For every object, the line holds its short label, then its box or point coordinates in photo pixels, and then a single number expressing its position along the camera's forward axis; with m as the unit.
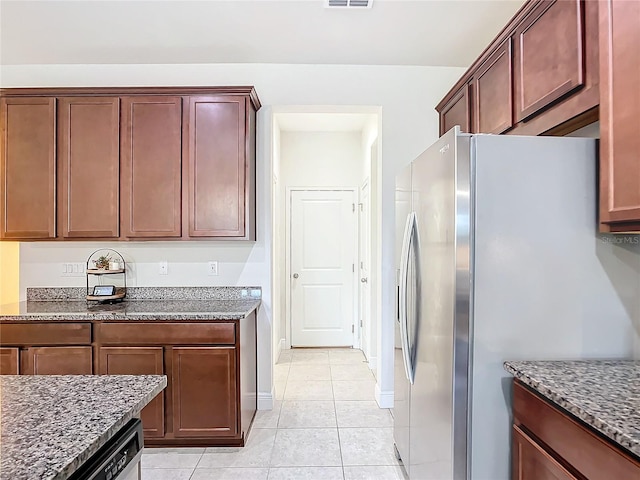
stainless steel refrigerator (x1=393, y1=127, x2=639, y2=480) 1.41
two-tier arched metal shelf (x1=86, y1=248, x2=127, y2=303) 2.75
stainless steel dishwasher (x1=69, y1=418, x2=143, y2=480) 0.83
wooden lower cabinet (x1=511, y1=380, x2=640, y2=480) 0.95
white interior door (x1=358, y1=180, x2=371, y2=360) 4.11
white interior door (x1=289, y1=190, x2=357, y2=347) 4.63
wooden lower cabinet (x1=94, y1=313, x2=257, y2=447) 2.35
